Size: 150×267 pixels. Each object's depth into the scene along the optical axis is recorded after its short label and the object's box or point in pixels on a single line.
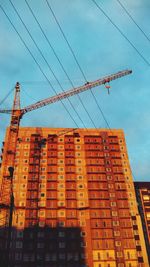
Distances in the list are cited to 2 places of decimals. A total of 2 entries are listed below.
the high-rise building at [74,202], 73.69
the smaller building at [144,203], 85.50
